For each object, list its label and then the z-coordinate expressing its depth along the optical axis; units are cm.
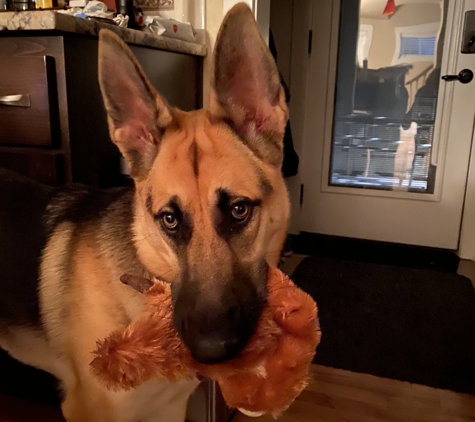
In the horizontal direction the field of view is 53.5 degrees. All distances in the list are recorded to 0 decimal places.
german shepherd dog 95
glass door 325
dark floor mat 206
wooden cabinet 126
